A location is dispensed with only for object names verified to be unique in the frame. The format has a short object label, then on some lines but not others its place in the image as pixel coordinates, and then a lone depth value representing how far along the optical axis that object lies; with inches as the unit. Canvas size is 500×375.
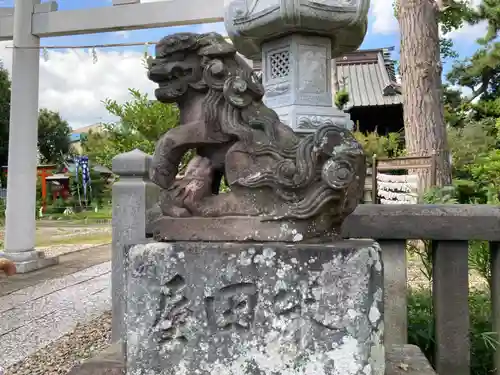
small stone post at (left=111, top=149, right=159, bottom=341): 112.7
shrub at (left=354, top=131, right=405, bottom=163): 354.9
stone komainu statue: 52.7
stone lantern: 100.2
